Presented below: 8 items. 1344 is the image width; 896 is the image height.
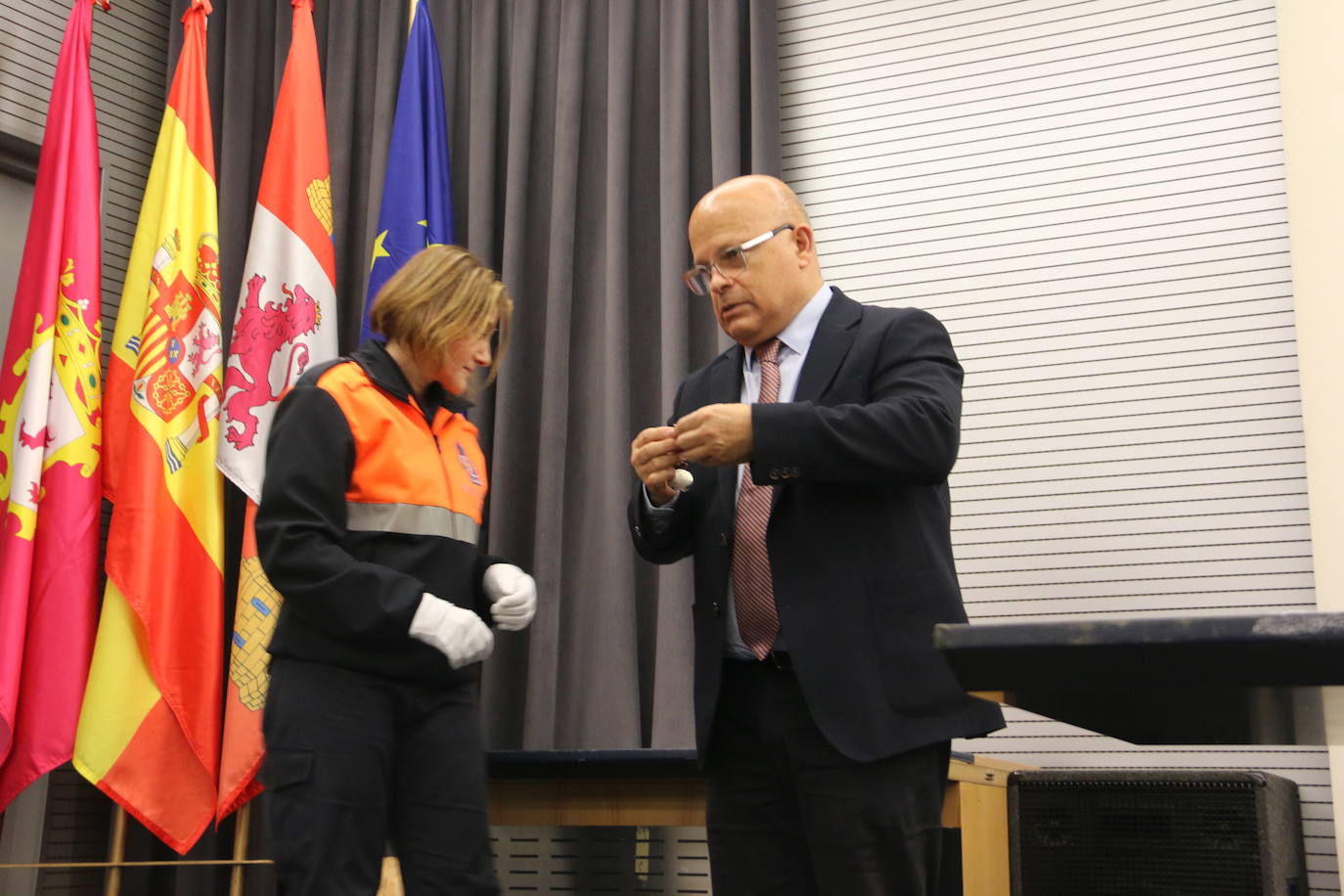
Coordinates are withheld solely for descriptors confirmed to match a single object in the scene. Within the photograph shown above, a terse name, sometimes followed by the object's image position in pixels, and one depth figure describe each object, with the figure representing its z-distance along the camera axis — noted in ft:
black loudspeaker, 7.44
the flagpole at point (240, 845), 10.37
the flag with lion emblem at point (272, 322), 10.41
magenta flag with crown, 10.08
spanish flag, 10.23
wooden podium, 7.69
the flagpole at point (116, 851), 10.28
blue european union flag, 11.29
